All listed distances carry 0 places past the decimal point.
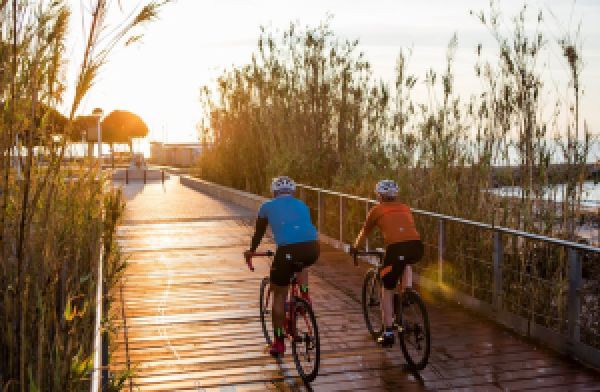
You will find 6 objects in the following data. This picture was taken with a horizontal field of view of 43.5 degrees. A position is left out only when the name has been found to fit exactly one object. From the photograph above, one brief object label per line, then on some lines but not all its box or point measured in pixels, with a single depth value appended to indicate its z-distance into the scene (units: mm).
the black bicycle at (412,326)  5820
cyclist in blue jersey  5980
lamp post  19809
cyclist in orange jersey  6246
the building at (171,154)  51781
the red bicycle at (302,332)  5719
